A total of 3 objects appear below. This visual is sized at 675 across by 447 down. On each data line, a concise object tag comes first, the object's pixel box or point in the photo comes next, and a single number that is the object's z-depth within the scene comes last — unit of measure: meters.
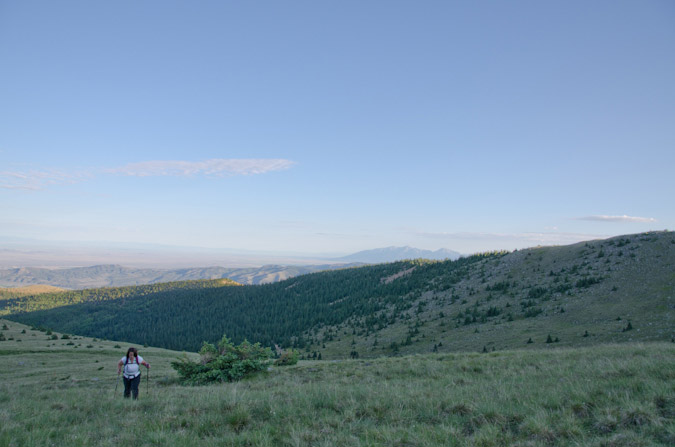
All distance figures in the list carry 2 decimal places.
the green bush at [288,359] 22.66
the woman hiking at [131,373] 11.71
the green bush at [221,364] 17.09
